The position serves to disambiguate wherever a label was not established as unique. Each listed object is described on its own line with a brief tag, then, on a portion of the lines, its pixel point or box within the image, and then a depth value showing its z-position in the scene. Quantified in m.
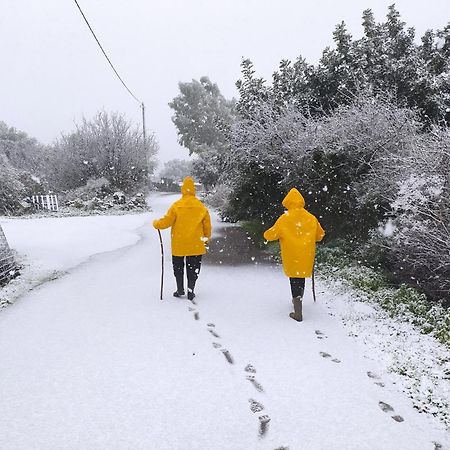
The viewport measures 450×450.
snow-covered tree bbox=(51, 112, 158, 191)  23.83
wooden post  26.42
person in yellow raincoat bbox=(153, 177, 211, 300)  5.95
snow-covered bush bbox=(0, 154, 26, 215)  19.88
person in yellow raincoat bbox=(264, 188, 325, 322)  5.20
